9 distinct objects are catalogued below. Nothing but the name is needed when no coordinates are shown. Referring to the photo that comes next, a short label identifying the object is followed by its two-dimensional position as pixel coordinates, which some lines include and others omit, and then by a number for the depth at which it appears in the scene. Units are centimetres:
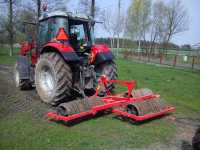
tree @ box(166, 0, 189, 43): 3641
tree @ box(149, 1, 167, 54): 3766
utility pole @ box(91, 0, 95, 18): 2680
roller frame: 474
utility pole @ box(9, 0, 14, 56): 2573
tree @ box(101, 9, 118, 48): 3836
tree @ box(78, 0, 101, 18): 2692
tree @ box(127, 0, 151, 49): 4066
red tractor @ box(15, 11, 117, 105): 582
